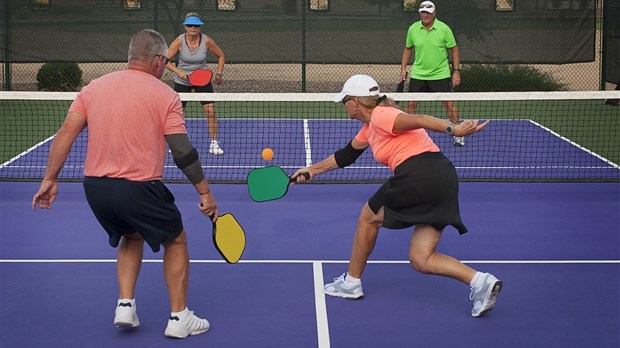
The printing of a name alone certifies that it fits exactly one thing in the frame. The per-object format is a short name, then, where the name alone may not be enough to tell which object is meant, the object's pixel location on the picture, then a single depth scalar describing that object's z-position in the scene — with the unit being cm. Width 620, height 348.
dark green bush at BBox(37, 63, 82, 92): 1748
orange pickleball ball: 1073
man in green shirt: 1205
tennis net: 1024
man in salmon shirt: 532
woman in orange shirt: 596
